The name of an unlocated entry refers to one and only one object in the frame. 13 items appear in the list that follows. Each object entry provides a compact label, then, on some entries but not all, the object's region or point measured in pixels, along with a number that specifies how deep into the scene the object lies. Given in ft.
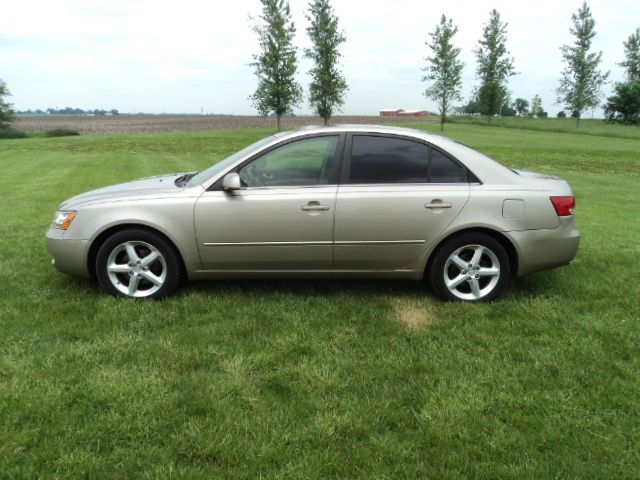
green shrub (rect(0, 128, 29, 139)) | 135.54
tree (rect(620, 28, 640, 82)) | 244.22
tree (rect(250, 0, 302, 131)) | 122.11
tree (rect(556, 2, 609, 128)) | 188.24
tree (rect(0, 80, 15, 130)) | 159.22
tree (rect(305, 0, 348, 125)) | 128.47
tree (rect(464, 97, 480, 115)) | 192.21
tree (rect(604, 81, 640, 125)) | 210.18
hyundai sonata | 14.49
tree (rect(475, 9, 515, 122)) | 187.52
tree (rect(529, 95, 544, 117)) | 386.52
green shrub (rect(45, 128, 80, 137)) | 135.23
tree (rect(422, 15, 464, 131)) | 152.56
